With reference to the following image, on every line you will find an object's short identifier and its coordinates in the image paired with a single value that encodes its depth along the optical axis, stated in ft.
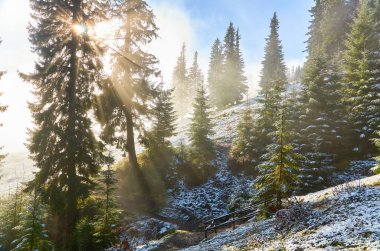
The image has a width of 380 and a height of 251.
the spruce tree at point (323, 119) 80.59
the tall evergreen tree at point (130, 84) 81.92
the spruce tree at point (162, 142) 92.14
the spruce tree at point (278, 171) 44.69
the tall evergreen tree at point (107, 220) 50.39
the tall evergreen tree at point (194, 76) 267.80
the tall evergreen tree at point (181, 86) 257.34
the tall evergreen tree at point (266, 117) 93.15
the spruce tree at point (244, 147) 94.79
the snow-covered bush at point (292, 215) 29.73
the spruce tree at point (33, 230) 43.98
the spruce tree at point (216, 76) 198.59
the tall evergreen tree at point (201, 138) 97.76
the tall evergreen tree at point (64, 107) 57.31
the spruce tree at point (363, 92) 78.93
